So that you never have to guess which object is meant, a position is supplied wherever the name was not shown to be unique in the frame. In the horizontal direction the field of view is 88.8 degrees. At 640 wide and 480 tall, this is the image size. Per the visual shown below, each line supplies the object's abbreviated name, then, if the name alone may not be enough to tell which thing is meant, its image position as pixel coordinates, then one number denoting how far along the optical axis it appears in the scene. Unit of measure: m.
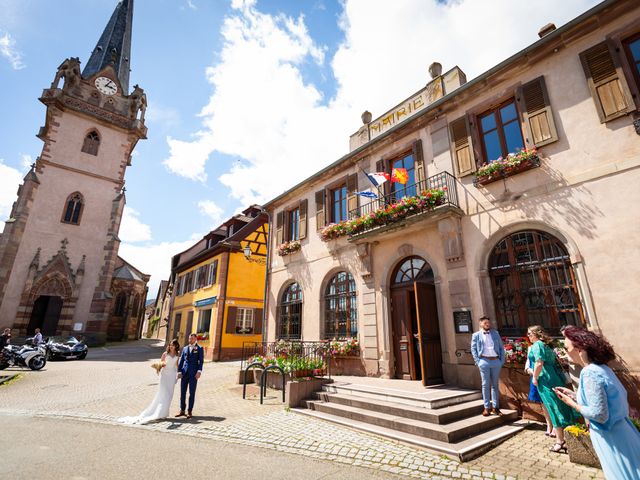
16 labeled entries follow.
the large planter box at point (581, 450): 4.14
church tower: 22.12
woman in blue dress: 2.27
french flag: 9.59
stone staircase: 4.97
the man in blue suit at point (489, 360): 5.96
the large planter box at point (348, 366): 9.58
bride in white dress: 6.46
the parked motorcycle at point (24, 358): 13.38
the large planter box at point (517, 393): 6.03
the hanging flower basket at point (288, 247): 12.92
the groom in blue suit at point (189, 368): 6.87
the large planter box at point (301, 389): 7.56
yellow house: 18.23
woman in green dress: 4.59
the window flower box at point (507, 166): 7.23
